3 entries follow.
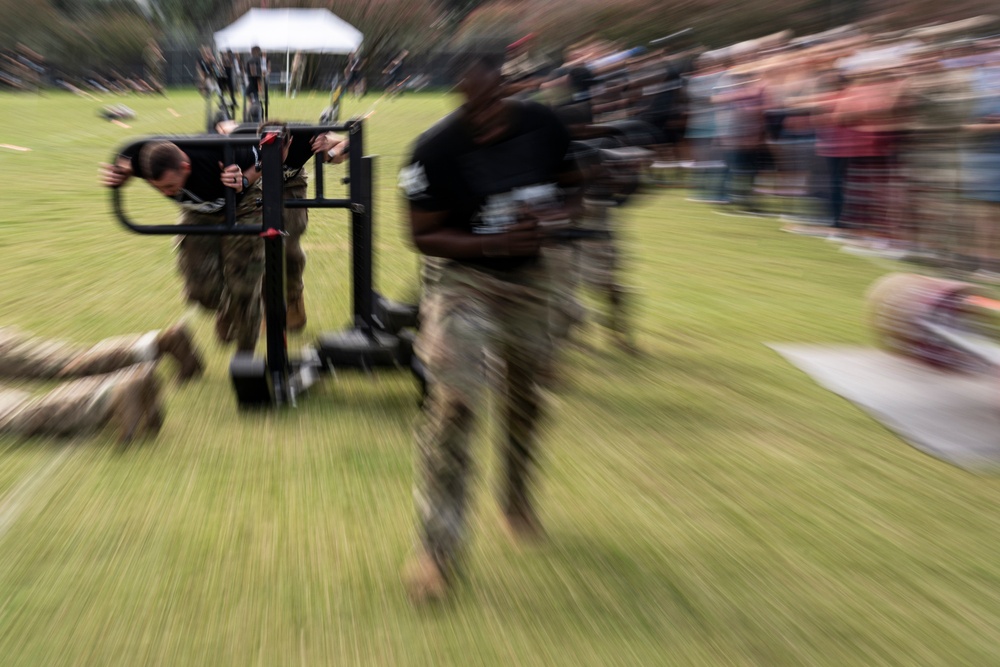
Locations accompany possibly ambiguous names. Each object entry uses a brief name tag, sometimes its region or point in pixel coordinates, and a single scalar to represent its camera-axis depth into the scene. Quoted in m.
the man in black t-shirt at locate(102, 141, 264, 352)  6.79
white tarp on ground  6.27
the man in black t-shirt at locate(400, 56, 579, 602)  4.03
